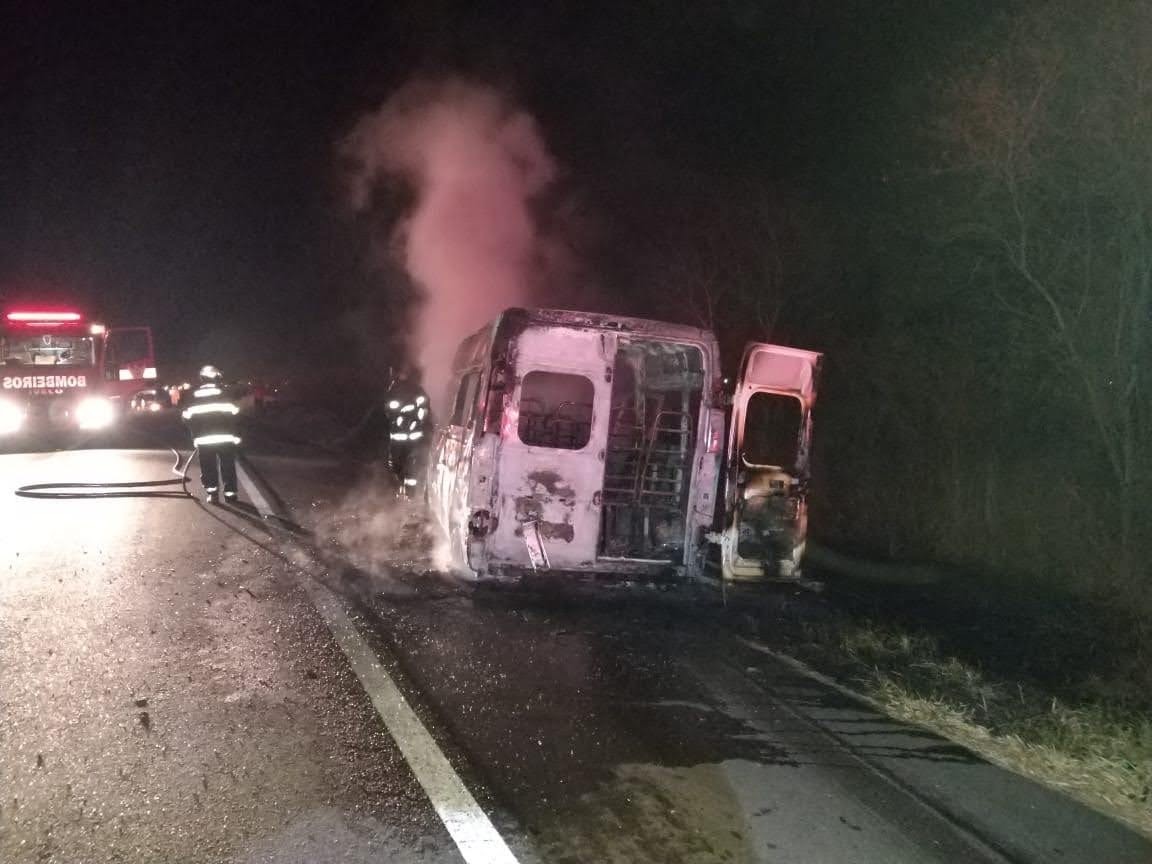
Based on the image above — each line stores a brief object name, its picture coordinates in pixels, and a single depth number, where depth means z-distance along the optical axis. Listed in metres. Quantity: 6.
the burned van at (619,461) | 7.00
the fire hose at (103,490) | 10.77
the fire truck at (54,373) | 18.61
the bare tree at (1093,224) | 7.75
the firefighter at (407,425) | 11.62
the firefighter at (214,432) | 10.79
